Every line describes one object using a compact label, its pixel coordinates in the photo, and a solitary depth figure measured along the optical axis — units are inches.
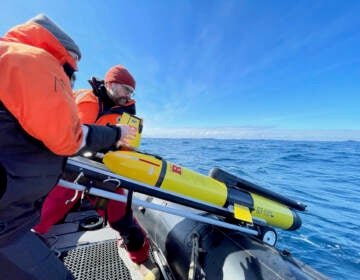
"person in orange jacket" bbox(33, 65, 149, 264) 81.3
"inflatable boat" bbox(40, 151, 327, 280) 65.4
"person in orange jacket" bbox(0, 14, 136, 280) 30.3
